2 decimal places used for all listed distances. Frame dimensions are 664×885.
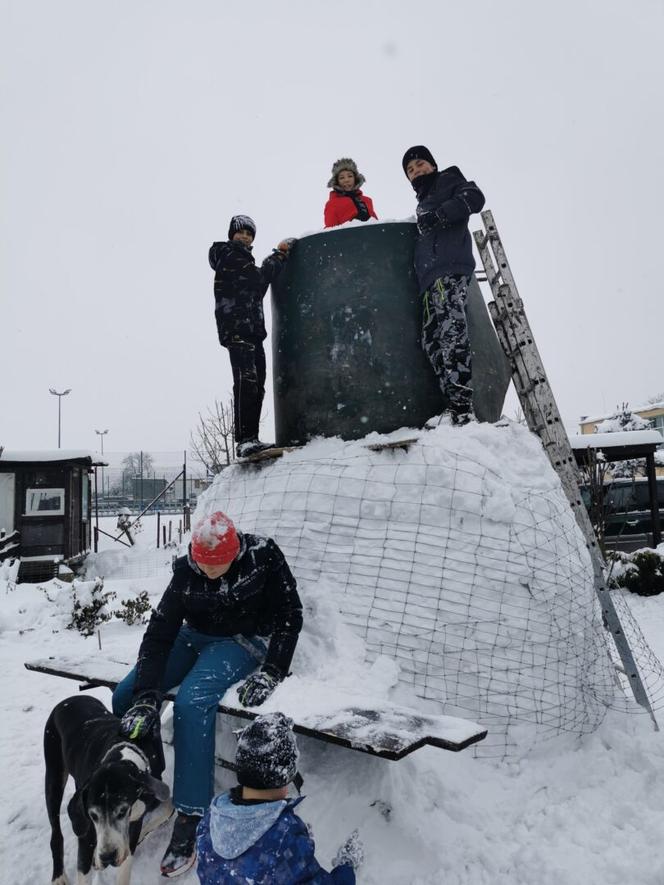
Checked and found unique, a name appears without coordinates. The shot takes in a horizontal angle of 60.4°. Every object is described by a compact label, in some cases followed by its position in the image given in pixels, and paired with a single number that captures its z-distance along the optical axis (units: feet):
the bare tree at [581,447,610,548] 34.42
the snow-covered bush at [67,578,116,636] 25.38
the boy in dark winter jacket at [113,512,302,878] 8.19
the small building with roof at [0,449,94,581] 46.19
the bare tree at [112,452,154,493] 109.09
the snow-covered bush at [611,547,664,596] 29.73
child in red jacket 15.70
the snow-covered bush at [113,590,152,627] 26.32
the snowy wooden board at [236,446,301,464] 13.46
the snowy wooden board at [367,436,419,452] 11.56
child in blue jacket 5.39
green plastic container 13.21
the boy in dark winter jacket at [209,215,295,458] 14.78
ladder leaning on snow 13.97
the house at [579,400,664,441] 124.06
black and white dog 6.81
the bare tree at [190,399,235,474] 61.87
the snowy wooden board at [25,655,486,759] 6.53
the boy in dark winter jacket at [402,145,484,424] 12.55
